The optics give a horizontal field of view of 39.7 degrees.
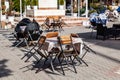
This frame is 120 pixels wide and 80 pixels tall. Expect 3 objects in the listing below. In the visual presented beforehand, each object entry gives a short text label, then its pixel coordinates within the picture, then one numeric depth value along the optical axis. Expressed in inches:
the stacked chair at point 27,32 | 240.3
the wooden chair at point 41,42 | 158.3
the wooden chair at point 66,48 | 151.5
